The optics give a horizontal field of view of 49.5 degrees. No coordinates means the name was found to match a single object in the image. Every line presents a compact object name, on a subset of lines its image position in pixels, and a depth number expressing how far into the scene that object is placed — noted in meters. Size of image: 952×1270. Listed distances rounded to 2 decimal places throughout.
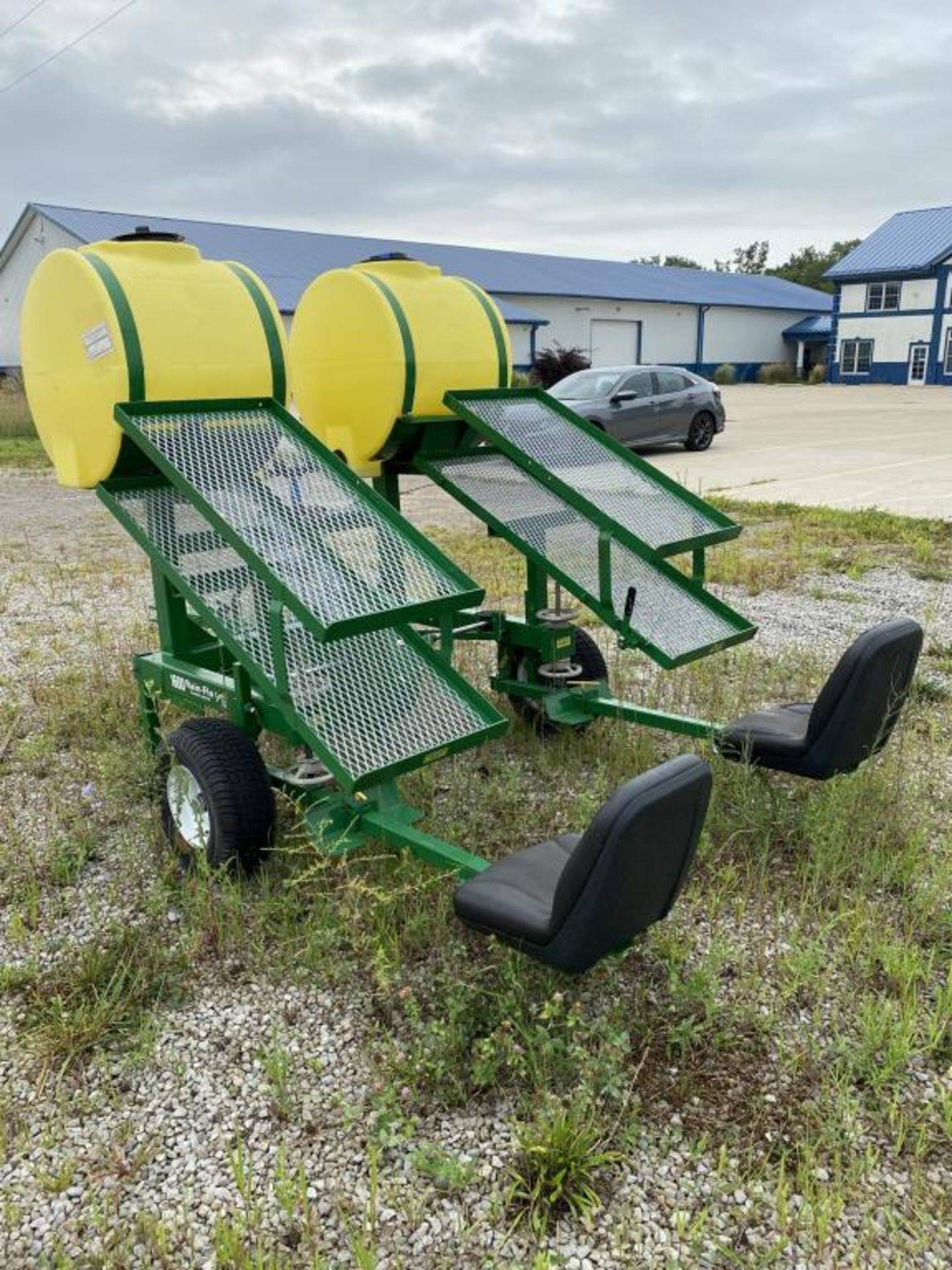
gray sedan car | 15.03
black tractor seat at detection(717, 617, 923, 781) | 3.29
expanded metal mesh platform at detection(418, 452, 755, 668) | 4.09
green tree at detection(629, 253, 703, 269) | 80.19
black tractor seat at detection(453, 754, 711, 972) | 2.31
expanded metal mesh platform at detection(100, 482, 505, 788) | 3.26
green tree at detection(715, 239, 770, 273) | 86.38
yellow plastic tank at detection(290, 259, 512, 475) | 4.48
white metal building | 30.06
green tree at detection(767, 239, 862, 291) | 69.62
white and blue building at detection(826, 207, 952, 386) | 37.84
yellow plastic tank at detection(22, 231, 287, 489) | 3.69
